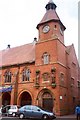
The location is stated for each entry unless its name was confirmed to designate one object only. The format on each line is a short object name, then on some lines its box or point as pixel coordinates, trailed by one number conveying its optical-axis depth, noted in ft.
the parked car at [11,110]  44.50
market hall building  48.69
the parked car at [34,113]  35.61
